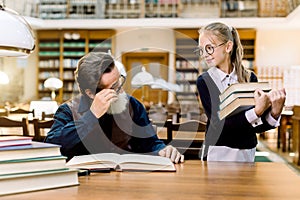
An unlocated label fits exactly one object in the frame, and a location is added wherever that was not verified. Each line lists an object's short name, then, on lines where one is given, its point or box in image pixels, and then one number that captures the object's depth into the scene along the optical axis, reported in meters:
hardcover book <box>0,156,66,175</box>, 1.26
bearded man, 1.72
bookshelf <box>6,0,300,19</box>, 11.84
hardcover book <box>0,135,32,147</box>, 1.34
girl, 1.82
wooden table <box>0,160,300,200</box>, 1.25
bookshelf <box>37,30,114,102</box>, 12.05
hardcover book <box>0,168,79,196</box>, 1.24
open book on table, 1.59
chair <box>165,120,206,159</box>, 2.14
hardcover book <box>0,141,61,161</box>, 1.28
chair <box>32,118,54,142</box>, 3.59
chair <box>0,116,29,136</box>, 3.56
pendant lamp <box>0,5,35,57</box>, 1.83
